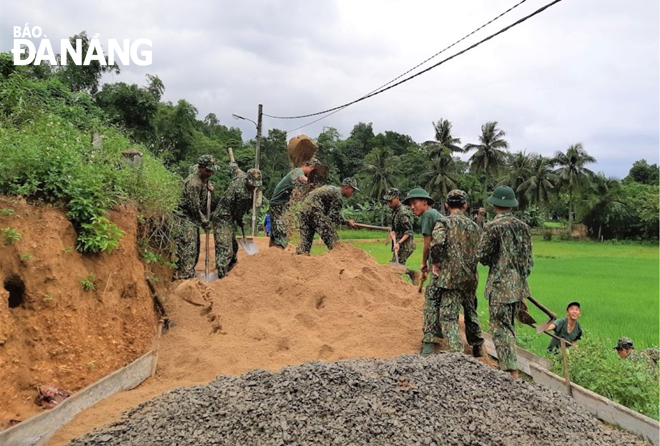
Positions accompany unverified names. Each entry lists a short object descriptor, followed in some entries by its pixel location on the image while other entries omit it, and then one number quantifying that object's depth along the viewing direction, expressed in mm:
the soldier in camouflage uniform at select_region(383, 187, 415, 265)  8023
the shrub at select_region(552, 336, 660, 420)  4246
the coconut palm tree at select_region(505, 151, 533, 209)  43719
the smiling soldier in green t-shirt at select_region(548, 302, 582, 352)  5582
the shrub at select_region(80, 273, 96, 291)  4094
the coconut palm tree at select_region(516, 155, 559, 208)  42062
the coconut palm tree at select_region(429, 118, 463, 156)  45062
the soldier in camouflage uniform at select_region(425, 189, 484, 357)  4770
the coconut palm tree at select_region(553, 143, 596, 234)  43031
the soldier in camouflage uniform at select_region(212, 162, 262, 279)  7188
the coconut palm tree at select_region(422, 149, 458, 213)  39844
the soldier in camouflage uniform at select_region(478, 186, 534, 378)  4422
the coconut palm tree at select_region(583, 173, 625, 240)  40000
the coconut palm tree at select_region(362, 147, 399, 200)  42469
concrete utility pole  16452
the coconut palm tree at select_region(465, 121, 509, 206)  44656
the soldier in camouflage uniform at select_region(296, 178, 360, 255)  7461
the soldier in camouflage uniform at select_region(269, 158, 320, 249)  8047
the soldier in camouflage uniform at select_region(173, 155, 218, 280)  6387
